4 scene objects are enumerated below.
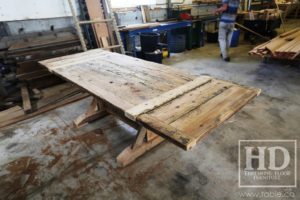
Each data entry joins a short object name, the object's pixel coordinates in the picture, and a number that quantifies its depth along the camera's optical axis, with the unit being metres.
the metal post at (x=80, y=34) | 3.26
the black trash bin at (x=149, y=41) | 3.92
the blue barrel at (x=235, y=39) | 5.35
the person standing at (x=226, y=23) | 4.07
